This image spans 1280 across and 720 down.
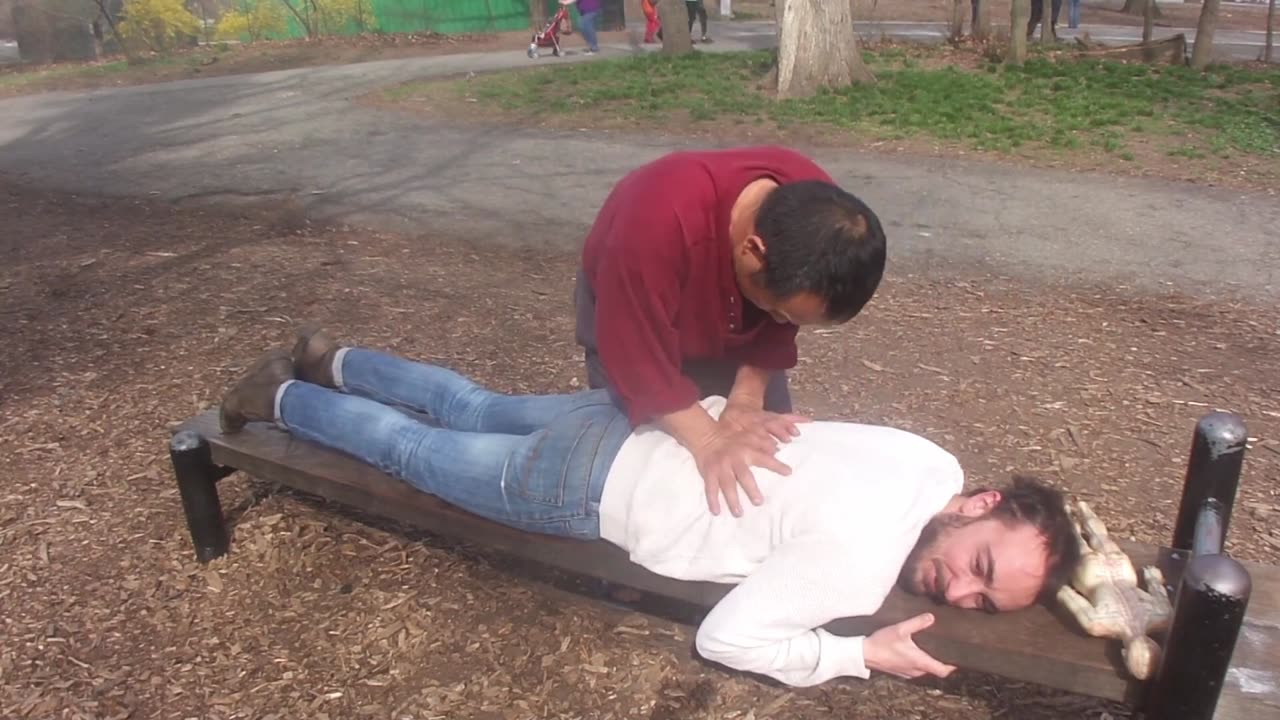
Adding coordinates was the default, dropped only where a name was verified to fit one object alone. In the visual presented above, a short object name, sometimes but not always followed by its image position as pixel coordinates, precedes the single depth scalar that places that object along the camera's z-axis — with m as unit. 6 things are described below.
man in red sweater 2.05
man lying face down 2.11
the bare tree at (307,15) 21.14
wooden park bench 1.98
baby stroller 17.65
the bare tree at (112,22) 18.30
